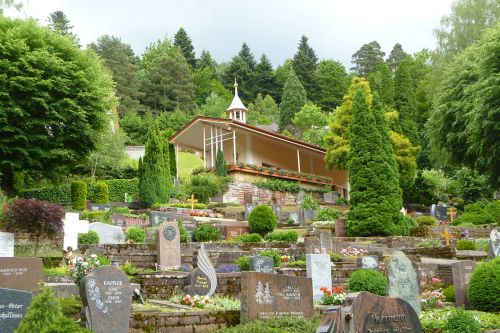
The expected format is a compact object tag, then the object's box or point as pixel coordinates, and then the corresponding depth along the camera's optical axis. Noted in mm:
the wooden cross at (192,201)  35703
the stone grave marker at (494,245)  21031
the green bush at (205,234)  25547
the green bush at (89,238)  21453
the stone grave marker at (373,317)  8234
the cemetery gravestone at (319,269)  16266
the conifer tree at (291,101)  75062
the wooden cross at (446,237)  26344
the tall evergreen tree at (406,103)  52534
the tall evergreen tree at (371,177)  29844
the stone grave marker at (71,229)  19719
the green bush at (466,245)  24000
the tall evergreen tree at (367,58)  90875
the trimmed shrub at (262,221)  28797
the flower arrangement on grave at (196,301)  13188
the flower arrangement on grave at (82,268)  12414
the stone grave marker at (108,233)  23297
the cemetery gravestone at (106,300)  10102
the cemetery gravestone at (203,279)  14664
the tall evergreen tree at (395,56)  91312
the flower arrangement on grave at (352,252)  22766
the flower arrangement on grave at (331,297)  14328
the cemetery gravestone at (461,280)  14875
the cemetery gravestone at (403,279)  13320
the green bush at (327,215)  34844
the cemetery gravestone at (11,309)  8930
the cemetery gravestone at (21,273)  11258
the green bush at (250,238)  24750
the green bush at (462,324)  10945
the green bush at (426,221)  33750
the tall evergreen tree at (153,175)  38719
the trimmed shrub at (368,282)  15352
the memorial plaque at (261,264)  17031
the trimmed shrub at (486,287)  13555
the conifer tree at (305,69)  86125
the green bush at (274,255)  19062
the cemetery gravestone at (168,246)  18781
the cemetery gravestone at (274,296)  11141
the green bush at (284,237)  25391
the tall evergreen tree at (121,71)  72562
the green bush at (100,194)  38875
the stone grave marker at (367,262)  17984
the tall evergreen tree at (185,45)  94875
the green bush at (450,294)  15930
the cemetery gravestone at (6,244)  16880
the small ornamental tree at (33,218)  17953
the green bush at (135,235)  23706
